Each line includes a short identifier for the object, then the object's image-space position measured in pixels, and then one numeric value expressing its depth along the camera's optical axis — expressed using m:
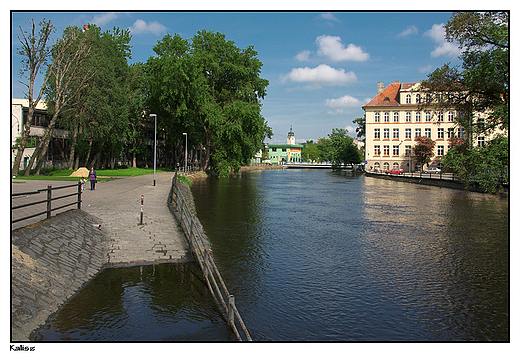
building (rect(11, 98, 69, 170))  45.80
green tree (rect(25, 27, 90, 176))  42.19
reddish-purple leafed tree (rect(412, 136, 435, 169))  75.88
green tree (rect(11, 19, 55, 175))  37.41
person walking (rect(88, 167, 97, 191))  28.45
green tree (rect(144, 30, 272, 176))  53.19
